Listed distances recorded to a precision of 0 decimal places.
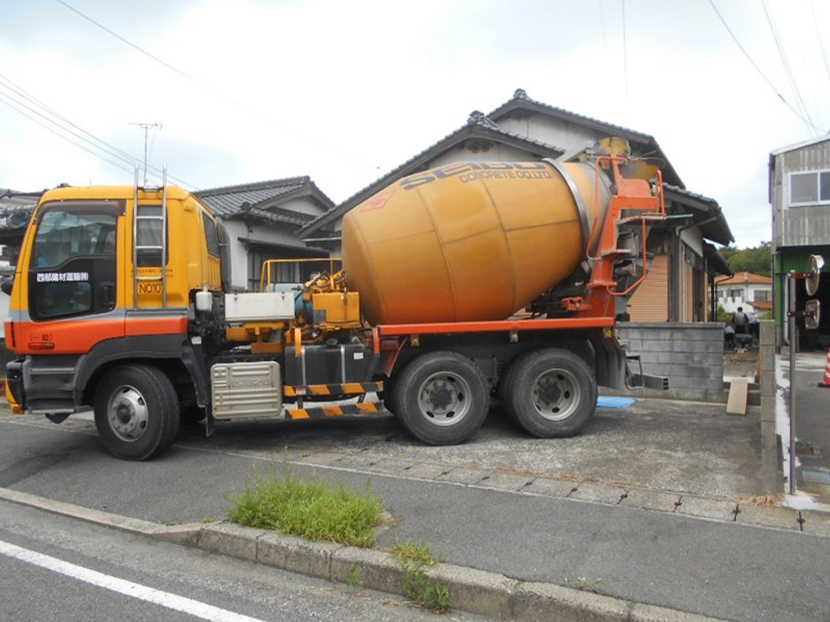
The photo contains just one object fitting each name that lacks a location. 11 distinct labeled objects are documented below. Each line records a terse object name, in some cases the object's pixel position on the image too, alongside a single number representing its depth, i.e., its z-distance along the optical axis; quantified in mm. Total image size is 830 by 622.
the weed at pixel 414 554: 3797
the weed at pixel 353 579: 3822
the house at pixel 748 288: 56312
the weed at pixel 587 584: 3467
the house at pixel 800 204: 18047
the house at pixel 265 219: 15000
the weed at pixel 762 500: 4742
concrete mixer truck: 6492
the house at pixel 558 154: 12031
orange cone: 11234
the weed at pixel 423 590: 3541
